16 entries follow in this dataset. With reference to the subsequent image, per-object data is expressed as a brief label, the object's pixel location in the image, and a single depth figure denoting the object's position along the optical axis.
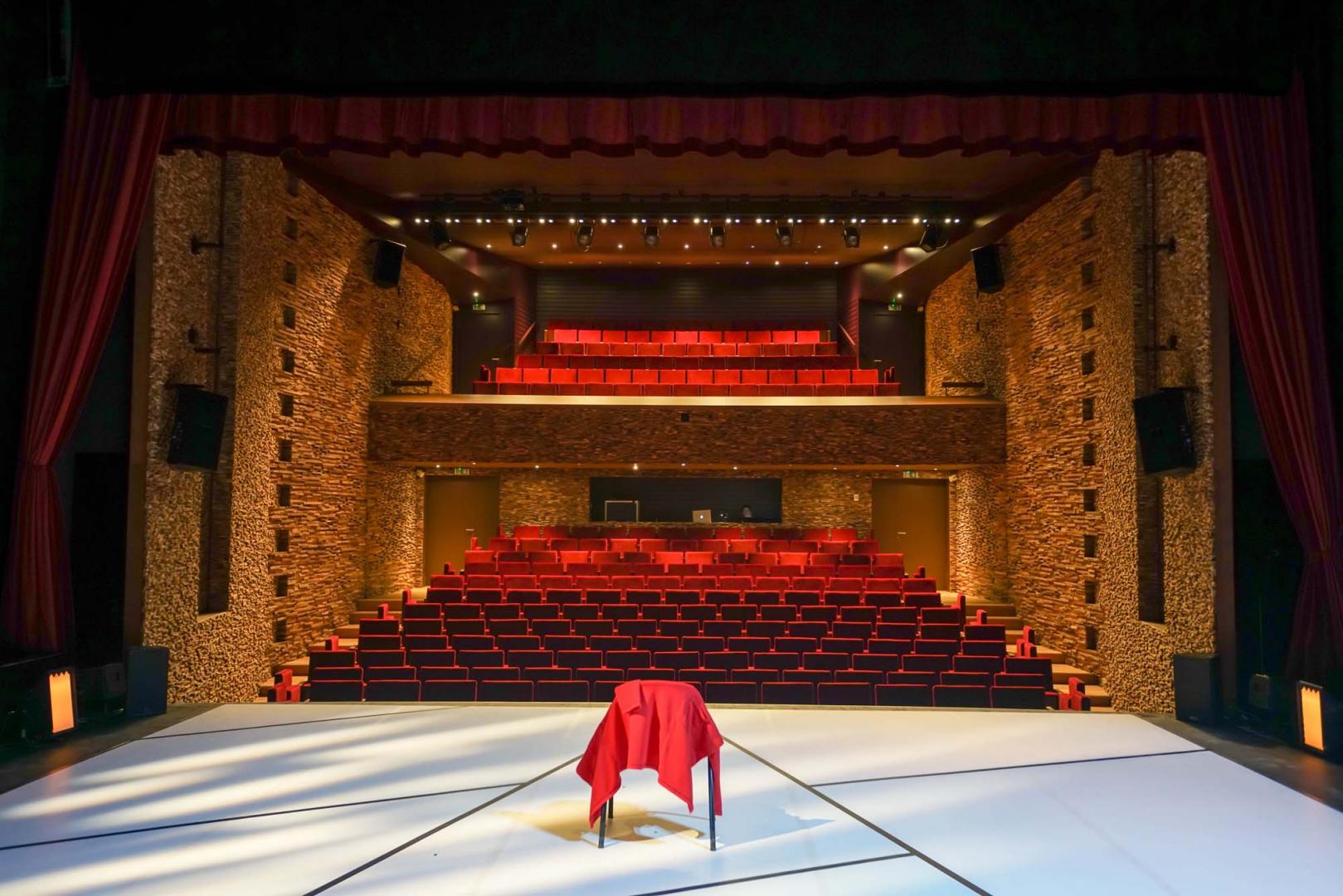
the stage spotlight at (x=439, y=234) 10.23
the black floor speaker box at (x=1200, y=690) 5.32
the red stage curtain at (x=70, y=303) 4.95
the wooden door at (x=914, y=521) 11.44
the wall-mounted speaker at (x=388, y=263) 9.52
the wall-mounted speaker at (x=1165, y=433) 5.83
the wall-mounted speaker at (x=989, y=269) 9.52
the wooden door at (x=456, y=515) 11.38
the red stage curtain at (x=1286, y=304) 4.96
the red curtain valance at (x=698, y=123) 5.11
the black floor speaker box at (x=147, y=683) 5.32
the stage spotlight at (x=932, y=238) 9.98
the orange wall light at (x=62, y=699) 4.73
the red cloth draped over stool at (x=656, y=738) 3.07
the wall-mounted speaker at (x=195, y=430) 5.76
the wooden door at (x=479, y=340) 12.66
